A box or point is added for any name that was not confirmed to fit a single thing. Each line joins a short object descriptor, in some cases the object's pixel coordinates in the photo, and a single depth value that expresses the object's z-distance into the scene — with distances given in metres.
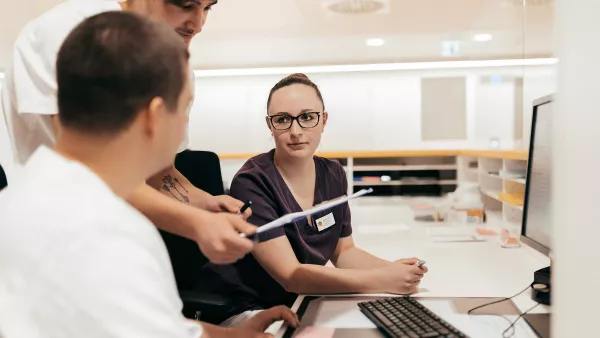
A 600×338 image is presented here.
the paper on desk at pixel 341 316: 1.07
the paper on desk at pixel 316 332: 1.00
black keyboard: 0.93
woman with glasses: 1.31
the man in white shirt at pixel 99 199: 0.55
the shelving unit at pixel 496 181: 2.79
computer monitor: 1.32
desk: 1.36
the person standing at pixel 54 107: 0.81
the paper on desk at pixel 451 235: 2.38
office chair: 1.41
